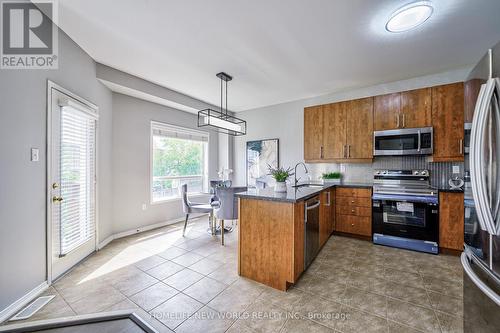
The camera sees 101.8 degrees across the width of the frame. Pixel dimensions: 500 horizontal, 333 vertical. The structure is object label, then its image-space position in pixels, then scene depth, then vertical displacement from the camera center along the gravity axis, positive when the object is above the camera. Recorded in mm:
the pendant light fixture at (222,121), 2805 +676
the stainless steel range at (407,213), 2852 -683
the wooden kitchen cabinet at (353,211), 3338 -748
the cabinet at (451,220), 2740 -739
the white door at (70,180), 2158 -157
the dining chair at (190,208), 3533 -710
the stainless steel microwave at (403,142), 3045 +397
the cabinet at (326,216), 2872 -754
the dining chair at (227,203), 3201 -573
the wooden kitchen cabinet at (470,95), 1104 +410
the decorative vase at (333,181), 3821 -267
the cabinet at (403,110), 3080 +907
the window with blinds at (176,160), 4105 +155
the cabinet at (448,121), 2869 +655
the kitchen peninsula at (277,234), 1990 -713
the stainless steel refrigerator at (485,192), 935 -123
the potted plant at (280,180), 2418 -157
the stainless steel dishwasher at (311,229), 2230 -732
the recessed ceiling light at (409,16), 1806 +1429
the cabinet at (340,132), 3520 +651
